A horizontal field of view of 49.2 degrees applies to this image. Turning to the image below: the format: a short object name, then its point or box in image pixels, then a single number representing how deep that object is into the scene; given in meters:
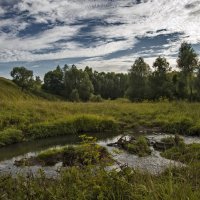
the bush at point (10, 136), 14.26
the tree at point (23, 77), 65.46
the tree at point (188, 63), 36.68
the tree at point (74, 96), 62.18
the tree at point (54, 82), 74.58
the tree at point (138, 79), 43.79
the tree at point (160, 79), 38.41
